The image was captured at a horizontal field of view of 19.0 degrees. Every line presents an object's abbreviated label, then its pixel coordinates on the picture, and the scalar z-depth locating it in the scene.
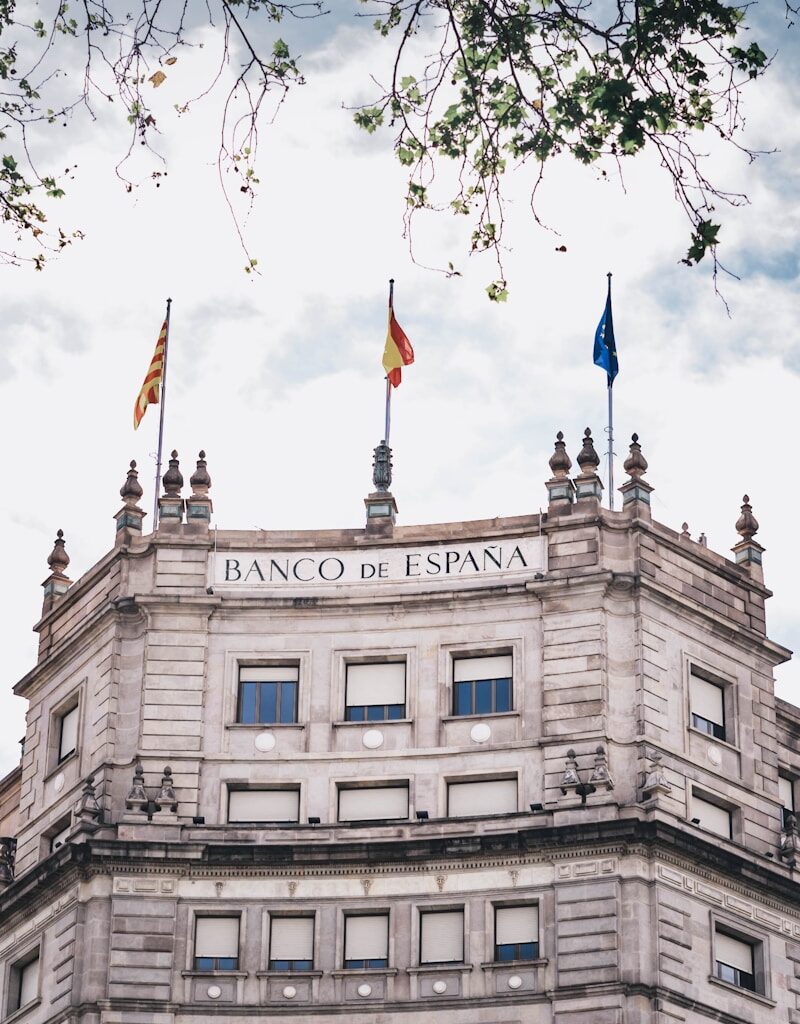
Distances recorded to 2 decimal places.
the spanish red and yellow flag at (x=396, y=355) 74.31
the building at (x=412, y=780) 64.31
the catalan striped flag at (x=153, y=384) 75.00
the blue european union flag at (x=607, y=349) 73.44
